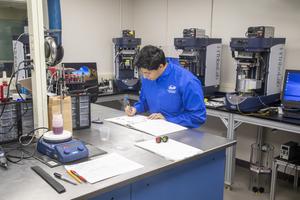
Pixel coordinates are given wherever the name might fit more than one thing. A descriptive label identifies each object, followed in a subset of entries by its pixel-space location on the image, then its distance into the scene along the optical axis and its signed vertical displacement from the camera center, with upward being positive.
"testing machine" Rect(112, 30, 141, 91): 4.33 -0.14
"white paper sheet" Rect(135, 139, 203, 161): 1.52 -0.51
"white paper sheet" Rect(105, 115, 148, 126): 2.13 -0.49
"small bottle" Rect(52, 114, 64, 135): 1.52 -0.37
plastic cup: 1.79 -0.51
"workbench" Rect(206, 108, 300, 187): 2.69 -0.66
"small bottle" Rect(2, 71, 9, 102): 1.67 -0.22
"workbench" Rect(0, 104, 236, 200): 1.15 -0.52
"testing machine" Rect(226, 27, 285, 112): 2.98 -0.20
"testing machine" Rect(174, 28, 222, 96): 3.57 -0.04
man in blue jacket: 2.26 -0.31
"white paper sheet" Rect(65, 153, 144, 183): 1.27 -0.51
